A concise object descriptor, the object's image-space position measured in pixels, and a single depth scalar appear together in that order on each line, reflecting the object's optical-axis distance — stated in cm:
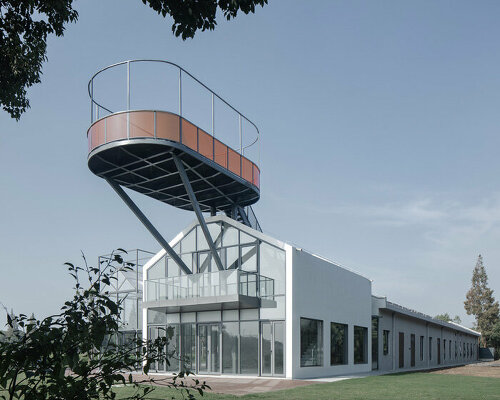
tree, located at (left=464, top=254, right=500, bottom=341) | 8469
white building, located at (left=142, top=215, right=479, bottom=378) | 2292
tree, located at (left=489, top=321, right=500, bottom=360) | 7460
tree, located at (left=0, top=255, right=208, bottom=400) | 306
